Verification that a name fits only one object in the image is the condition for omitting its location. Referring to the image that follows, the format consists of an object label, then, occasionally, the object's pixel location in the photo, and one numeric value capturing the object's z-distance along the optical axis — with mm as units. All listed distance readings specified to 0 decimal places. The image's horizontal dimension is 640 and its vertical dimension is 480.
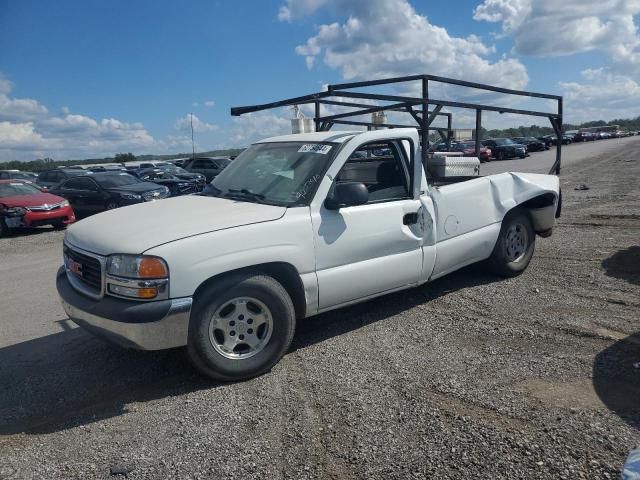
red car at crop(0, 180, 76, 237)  13516
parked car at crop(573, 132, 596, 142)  64088
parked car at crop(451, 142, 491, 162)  34975
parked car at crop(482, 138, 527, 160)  37156
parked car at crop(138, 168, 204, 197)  17938
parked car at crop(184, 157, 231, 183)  25406
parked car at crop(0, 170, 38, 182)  26406
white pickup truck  3539
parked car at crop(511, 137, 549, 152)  44822
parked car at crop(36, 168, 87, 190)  22188
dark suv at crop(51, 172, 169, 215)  15117
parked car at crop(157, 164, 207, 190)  20027
